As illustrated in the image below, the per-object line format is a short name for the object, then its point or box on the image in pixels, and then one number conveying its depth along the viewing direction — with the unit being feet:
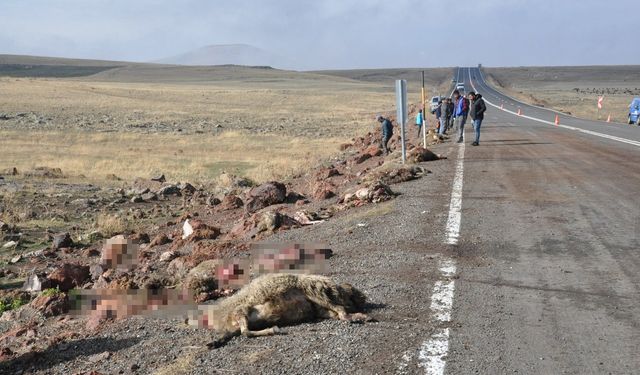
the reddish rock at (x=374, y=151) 77.92
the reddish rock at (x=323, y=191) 48.29
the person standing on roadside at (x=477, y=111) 69.51
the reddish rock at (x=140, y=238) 46.80
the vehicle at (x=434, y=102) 109.09
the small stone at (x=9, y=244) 51.39
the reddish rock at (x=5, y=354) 23.25
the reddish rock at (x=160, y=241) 44.62
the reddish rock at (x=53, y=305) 29.17
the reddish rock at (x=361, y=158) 76.23
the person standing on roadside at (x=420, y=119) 79.20
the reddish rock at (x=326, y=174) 65.22
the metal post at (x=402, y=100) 52.54
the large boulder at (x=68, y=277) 35.94
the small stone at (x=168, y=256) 35.26
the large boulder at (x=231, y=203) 57.77
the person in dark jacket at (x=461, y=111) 71.20
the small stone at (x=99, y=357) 21.35
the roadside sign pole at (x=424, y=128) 67.99
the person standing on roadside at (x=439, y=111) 86.46
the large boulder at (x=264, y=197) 50.03
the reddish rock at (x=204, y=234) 41.39
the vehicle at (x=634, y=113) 117.91
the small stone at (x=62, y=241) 49.96
